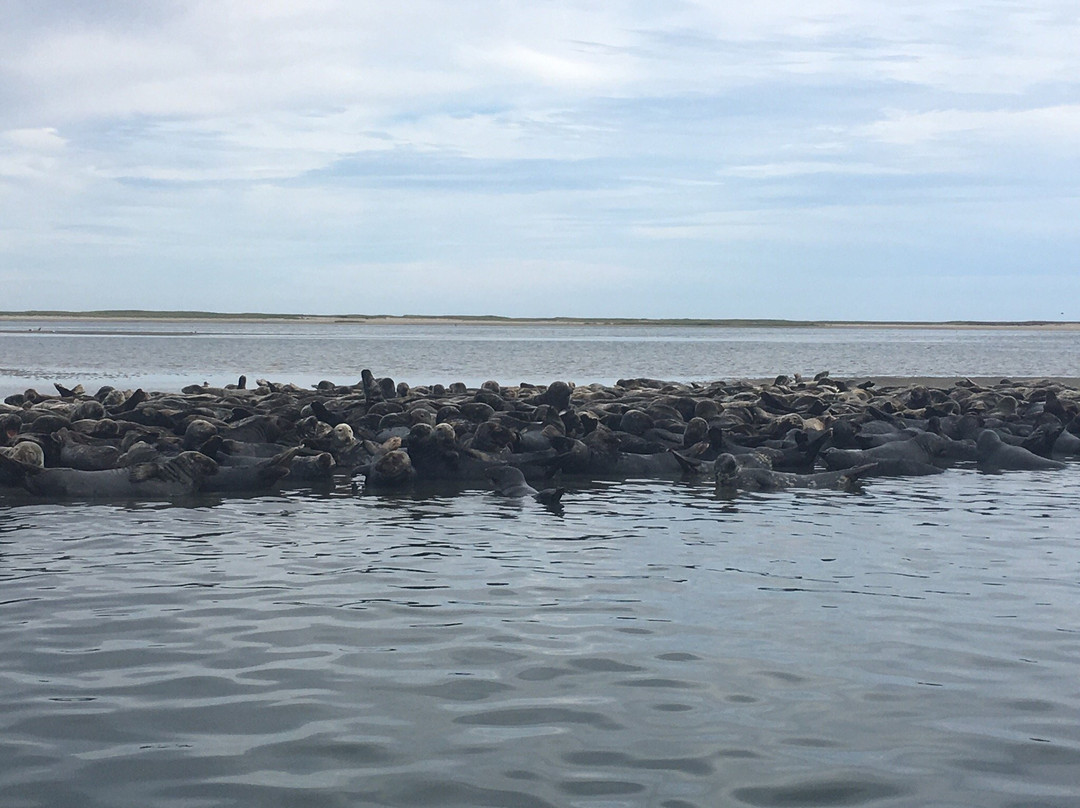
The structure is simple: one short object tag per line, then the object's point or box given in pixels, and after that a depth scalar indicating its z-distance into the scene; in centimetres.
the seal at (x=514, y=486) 1280
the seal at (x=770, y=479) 1421
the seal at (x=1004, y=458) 1642
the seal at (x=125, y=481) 1271
